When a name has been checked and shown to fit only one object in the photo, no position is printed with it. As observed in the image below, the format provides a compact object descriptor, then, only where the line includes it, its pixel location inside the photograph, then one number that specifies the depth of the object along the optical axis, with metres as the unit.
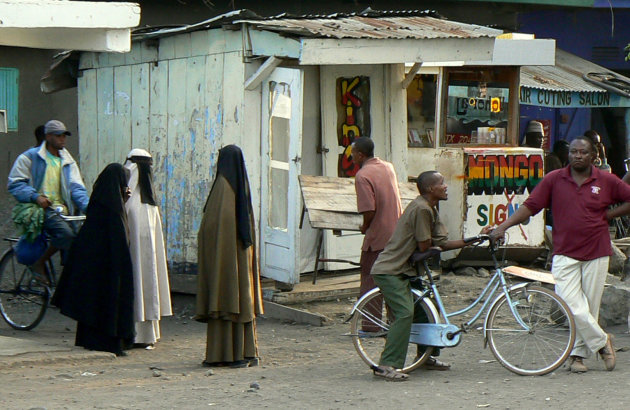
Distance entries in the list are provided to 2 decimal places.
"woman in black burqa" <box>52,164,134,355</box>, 16.67
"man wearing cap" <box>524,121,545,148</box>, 26.75
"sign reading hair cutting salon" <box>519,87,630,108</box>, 28.36
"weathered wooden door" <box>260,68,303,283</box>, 19.98
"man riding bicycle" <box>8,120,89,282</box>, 18.70
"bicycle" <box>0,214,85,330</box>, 18.69
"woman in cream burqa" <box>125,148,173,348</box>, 17.28
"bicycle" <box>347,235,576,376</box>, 14.79
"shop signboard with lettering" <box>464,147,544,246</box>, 24.77
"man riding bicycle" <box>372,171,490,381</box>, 14.67
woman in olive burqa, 15.81
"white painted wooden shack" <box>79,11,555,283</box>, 19.58
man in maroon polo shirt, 14.88
